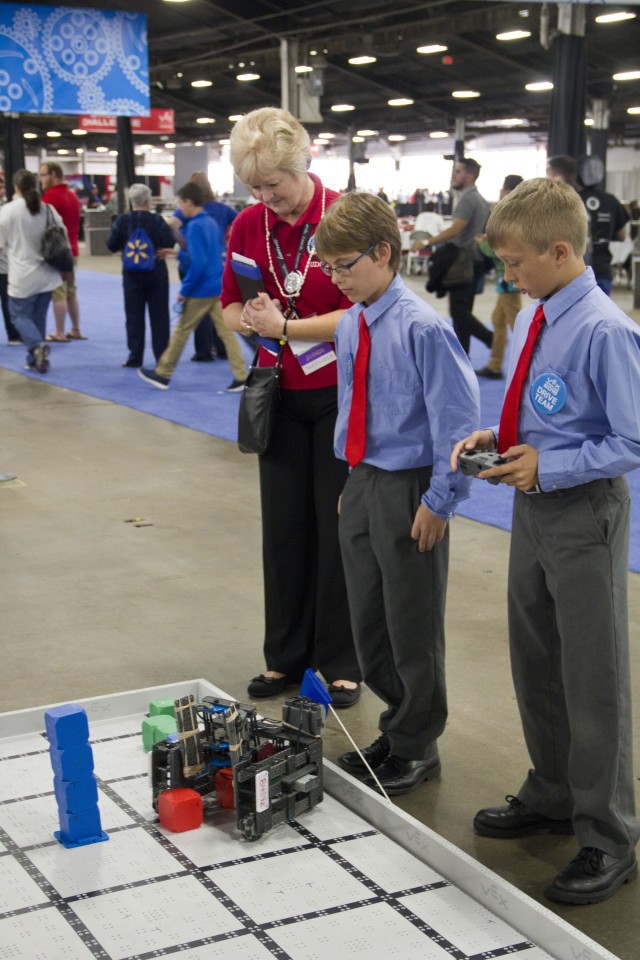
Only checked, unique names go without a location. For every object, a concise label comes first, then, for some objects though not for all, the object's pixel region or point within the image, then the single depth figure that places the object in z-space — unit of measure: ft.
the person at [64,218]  35.40
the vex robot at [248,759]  8.03
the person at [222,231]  28.91
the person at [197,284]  27.37
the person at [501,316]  28.14
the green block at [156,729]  9.25
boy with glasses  8.27
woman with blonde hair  9.62
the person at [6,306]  33.32
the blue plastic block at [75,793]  7.80
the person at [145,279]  29.43
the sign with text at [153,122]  84.10
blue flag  8.80
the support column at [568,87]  41.47
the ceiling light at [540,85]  78.05
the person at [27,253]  29.86
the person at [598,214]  27.89
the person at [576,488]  6.93
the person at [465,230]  27.48
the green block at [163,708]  9.77
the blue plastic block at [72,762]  7.80
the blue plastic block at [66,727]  7.77
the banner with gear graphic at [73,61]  34.22
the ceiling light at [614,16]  53.87
